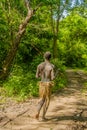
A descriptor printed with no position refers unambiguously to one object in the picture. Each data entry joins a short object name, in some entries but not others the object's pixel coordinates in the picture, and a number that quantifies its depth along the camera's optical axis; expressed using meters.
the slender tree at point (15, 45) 16.80
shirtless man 9.33
